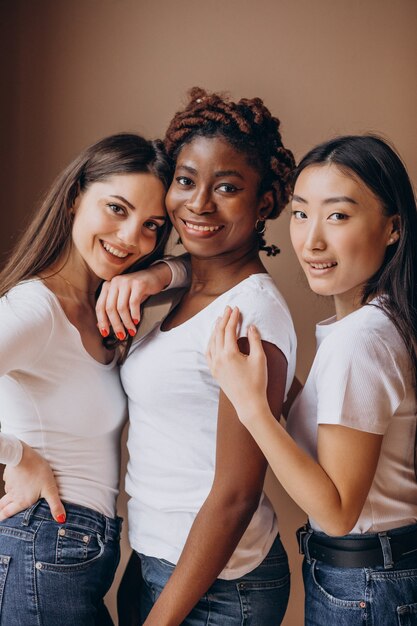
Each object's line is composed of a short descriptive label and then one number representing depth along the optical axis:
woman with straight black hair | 1.28
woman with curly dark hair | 1.39
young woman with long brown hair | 1.43
